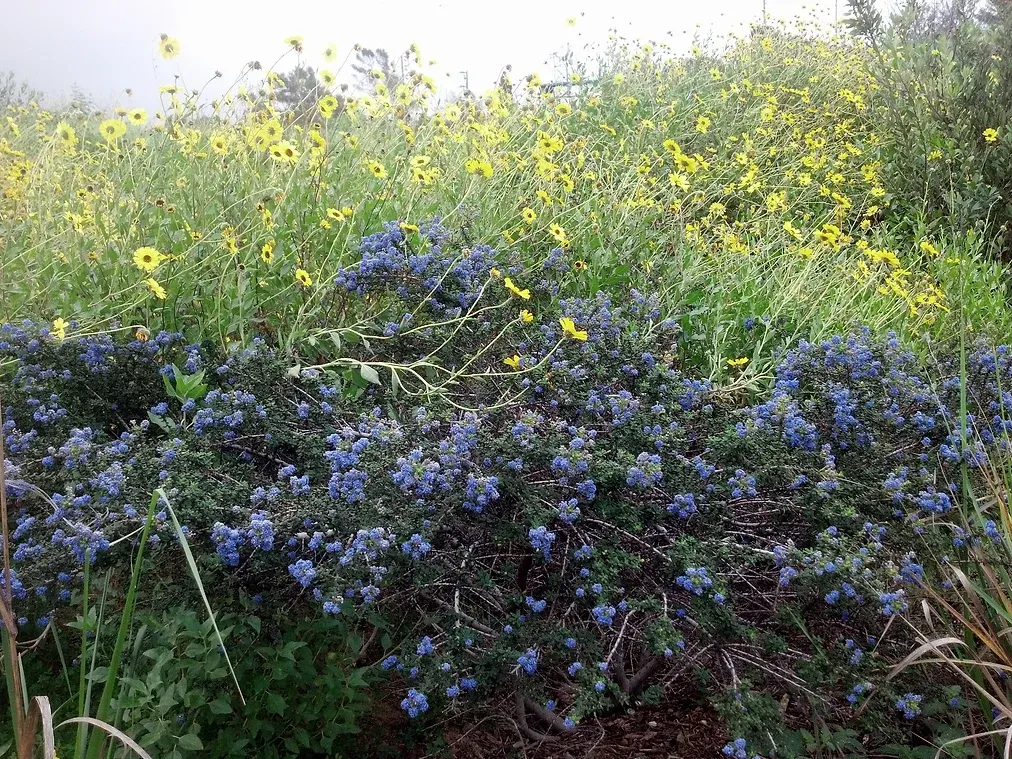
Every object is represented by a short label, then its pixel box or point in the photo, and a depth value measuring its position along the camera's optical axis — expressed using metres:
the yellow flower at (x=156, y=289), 2.34
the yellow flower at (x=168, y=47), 2.96
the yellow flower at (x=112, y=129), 2.87
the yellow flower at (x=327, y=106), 3.08
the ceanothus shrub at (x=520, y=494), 1.70
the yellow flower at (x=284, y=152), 2.86
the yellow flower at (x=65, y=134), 2.93
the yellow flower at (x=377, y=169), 3.10
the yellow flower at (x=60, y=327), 2.21
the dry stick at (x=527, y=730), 2.06
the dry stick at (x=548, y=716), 2.09
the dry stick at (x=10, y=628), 1.09
